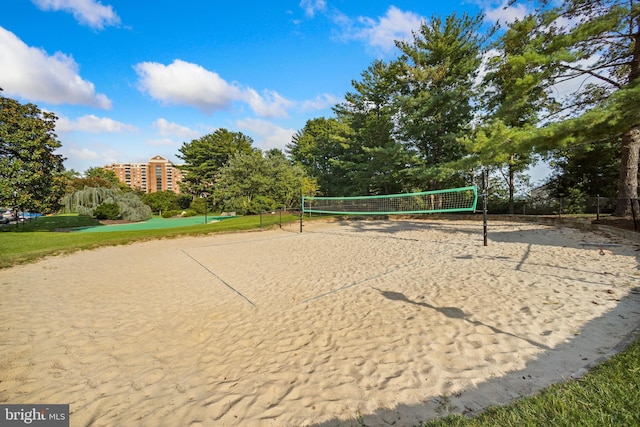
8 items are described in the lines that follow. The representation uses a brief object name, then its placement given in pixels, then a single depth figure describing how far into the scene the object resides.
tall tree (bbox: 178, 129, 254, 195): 42.81
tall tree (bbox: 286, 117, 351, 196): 25.55
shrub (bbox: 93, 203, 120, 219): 25.22
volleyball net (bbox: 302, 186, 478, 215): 18.12
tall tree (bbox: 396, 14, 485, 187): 16.58
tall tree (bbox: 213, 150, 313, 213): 25.00
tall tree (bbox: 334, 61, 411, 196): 18.94
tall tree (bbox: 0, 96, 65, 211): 13.30
